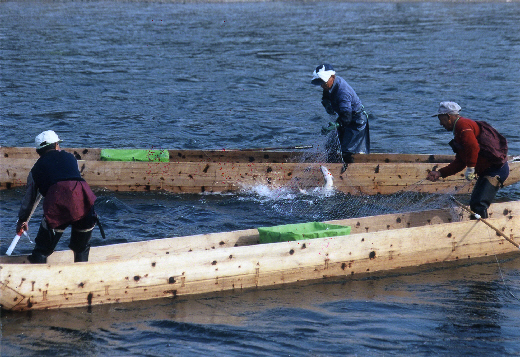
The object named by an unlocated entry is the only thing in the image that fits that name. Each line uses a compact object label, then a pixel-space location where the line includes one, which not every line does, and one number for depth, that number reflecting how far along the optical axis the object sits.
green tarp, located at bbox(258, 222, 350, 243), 16.28
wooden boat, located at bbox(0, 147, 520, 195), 22.23
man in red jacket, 16.44
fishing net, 21.41
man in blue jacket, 21.55
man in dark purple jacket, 13.77
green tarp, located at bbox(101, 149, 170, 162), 23.14
